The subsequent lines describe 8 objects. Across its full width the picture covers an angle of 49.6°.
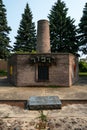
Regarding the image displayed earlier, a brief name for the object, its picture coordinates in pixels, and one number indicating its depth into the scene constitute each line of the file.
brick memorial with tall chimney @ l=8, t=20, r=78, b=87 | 8.54
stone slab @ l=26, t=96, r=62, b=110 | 4.37
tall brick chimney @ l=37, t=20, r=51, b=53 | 9.49
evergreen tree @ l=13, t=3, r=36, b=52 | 18.37
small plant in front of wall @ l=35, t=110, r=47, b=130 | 3.16
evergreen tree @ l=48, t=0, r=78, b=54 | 16.49
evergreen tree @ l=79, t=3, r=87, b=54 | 14.99
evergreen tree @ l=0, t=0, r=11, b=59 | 15.79
